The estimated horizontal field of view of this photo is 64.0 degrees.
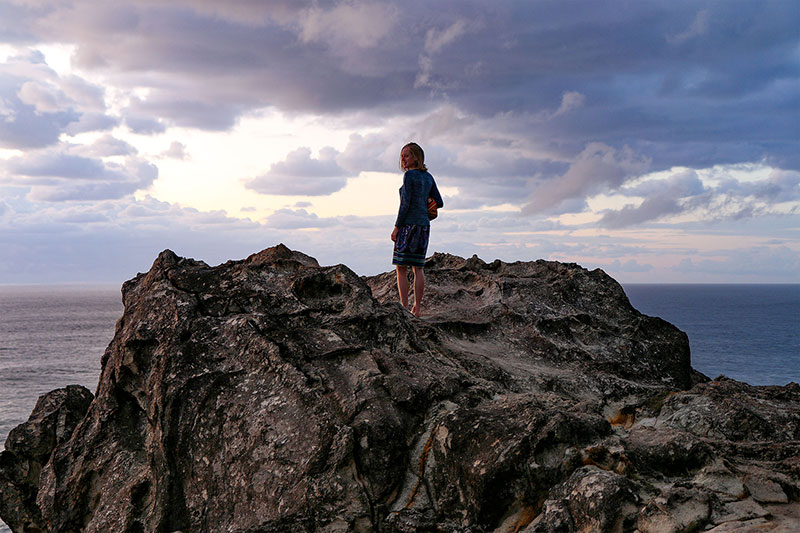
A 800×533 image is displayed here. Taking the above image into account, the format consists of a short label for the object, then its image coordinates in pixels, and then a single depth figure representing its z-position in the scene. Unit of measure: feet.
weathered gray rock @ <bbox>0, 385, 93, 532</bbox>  39.22
